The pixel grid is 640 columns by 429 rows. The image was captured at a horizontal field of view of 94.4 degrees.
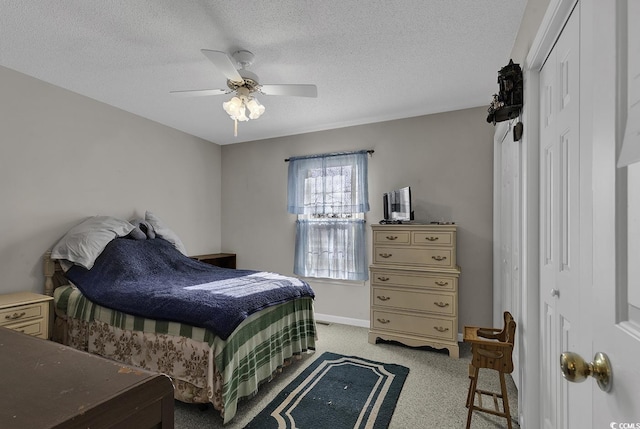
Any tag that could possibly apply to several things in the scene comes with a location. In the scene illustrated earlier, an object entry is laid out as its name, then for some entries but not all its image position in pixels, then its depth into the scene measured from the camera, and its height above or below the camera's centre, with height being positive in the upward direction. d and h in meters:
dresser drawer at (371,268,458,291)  2.97 -0.66
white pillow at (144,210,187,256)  3.55 -0.20
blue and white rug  1.94 -1.35
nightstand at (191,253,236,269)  4.34 -0.68
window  3.89 +0.05
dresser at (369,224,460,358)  2.96 -0.73
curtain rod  3.84 +0.84
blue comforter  2.03 -0.62
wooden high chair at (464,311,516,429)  1.79 -0.87
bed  1.96 -0.76
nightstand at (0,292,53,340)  2.23 -0.77
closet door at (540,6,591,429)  1.13 -0.02
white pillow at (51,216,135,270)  2.78 -0.26
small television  3.30 +0.12
